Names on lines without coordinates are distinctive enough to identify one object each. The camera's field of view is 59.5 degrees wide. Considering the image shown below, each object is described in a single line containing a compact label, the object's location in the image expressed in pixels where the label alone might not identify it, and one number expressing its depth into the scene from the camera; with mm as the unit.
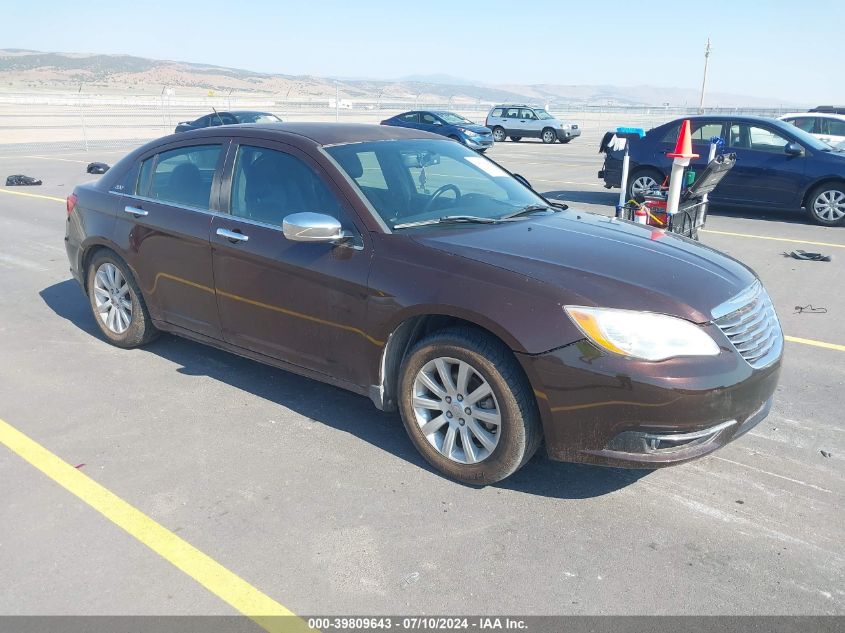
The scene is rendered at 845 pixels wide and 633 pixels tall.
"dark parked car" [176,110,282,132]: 20625
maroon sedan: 3146
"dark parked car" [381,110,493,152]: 24797
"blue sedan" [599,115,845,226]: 11023
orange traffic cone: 6242
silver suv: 31000
